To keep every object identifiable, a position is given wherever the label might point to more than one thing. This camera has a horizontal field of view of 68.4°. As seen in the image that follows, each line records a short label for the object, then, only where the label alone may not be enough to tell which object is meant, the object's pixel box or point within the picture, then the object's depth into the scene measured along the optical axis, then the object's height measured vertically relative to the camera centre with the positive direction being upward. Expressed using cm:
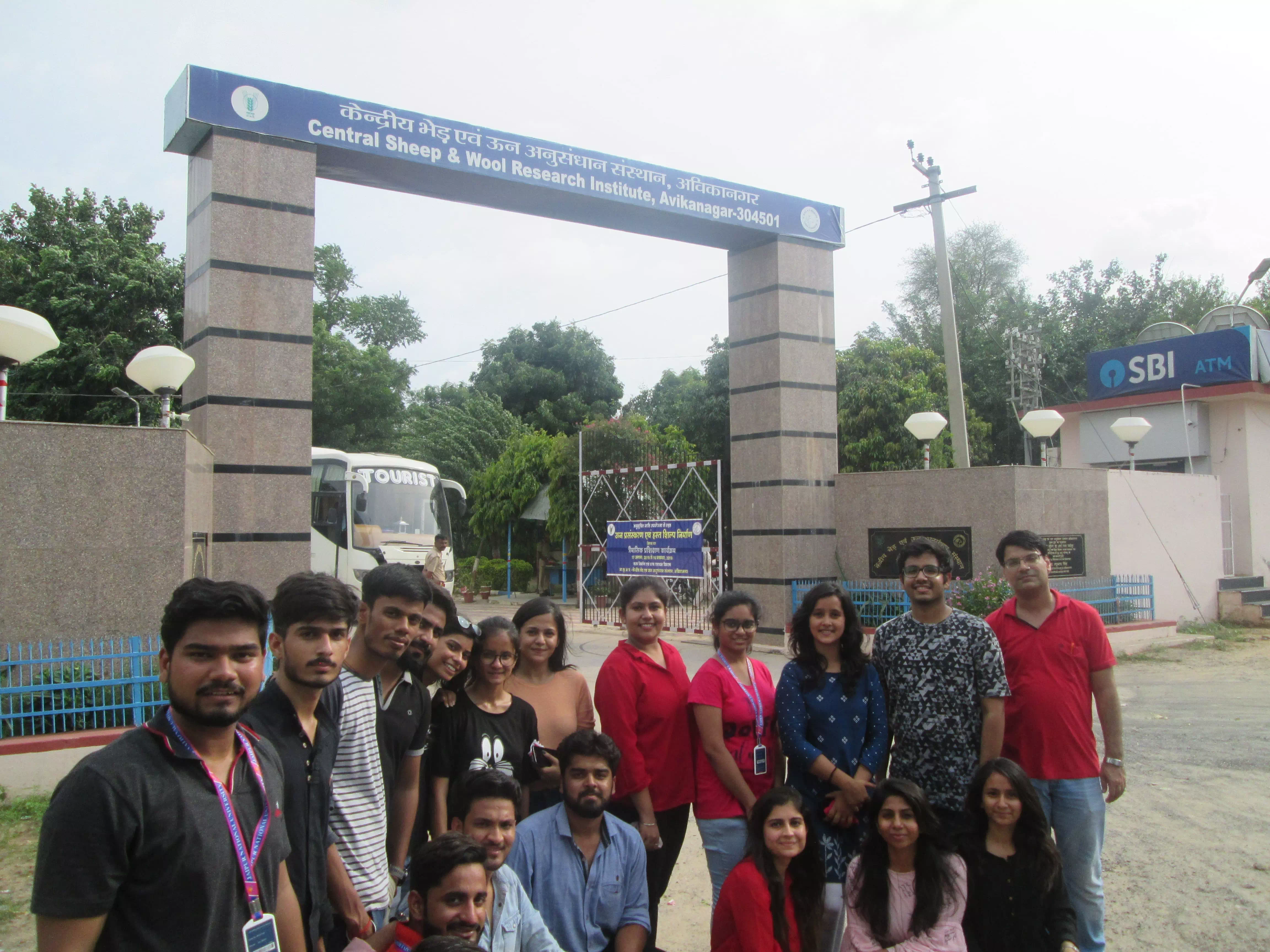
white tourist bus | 1529 +35
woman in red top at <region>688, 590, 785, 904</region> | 335 -76
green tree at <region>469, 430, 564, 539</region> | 2242 +126
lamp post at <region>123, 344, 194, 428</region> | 698 +126
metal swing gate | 1319 +34
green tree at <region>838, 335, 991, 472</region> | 2144 +289
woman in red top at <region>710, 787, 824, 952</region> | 290 -114
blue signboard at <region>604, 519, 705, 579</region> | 1182 -21
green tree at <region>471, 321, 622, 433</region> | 2981 +513
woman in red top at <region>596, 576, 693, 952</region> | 338 -74
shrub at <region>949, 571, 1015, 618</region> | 970 -70
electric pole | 1315 +265
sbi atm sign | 1641 +305
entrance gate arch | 802 +261
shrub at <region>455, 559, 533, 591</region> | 2348 -105
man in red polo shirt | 336 -67
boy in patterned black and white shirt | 333 -59
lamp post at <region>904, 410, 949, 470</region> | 1194 +135
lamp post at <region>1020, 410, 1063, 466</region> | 1230 +142
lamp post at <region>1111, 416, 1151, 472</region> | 1356 +145
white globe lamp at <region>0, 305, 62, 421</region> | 609 +133
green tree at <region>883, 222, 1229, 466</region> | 2947 +774
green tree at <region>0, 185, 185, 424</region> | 1908 +495
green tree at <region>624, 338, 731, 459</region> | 2362 +313
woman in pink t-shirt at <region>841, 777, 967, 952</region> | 296 -114
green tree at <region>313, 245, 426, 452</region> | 2798 +429
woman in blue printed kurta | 327 -68
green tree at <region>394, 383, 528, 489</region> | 2608 +279
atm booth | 1648 +215
